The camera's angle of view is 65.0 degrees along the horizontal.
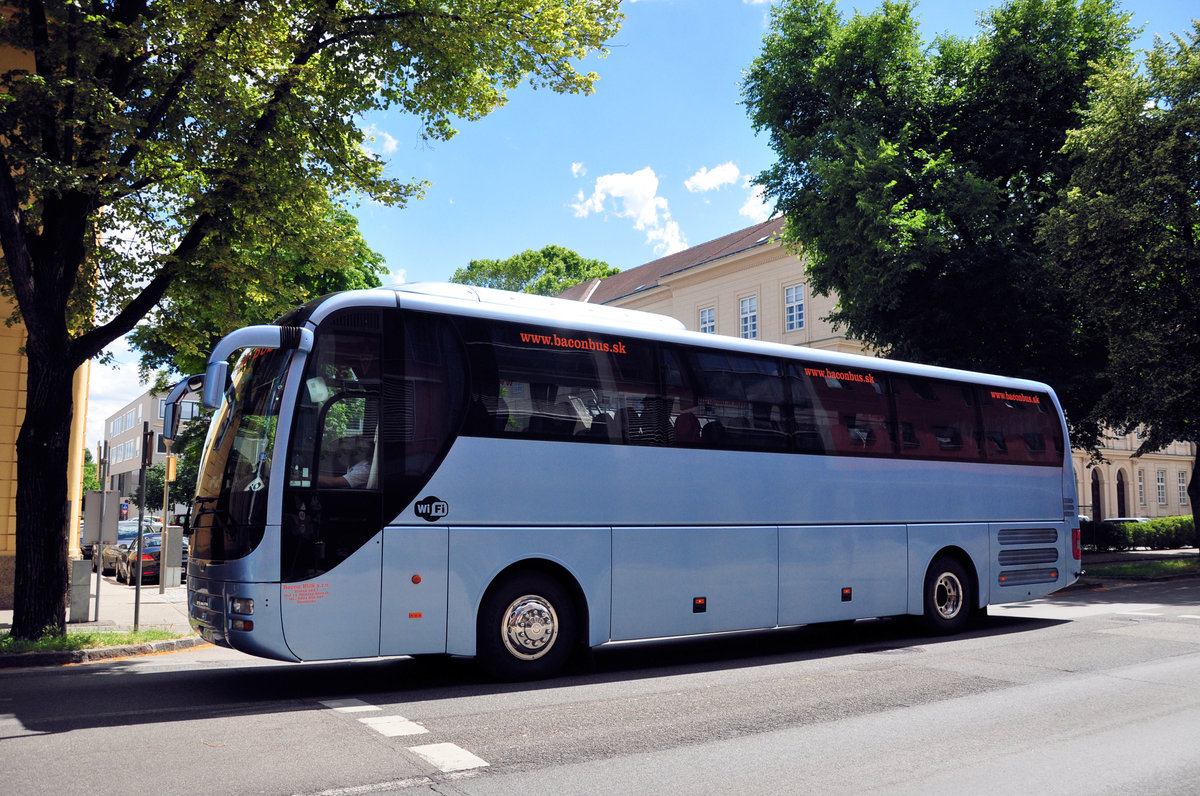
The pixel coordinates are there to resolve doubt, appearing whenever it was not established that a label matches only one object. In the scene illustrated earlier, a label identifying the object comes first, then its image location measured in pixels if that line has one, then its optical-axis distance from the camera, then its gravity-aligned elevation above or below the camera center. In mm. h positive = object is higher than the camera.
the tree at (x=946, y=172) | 25094 +8717
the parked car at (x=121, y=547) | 28073 -2002
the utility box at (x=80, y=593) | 14539 -1738
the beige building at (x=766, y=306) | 47594 +9580
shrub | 33188 -1882
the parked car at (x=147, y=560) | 25000 -2124
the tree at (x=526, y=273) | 71312 +15924
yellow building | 16969 +1262
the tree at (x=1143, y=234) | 23516 +6332
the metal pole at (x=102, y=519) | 14406 -596
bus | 7930 -24
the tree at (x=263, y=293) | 13055 +2714
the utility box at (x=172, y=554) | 22672 -1797
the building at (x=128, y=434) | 96812 +5463
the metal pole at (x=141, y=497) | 13047 -234
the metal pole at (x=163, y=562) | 20441 -1870
